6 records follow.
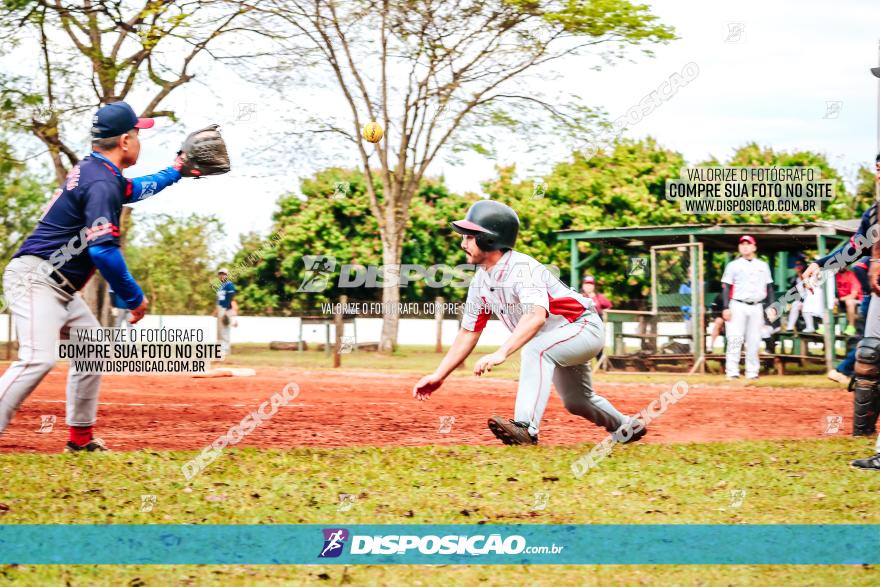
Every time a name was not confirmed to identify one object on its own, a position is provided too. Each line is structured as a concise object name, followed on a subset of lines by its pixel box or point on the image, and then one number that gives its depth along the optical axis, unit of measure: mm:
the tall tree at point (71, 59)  21172
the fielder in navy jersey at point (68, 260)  6062
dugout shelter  18609
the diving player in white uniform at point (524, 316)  6719
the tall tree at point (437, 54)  24688
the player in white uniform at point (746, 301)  15172
